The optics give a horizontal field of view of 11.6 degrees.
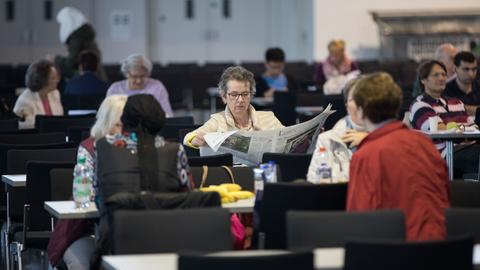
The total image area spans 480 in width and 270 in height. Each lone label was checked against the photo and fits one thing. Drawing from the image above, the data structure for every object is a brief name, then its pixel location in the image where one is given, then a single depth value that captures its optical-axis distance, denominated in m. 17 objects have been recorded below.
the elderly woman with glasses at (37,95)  22.10
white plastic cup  17.38
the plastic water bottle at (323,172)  11.63
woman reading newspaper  14.92
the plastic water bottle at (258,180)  11.49
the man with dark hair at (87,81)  26.19
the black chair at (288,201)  10.58
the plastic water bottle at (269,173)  11.78
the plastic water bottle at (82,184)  11.42
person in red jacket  10.05
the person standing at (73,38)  31.59
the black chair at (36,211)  13.41
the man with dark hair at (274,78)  27.86
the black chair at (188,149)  15.74
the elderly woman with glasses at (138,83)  22.46
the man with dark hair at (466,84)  20.80
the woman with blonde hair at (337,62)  28.30
